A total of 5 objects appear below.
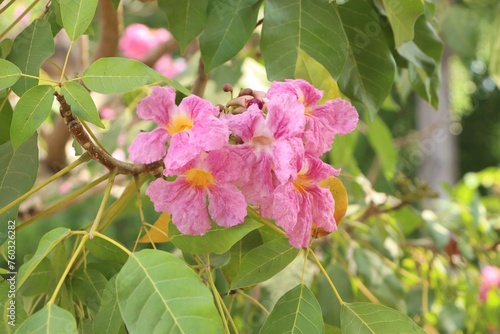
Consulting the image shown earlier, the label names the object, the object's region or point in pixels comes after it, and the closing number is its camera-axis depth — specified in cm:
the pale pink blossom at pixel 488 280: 137
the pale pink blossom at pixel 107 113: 145
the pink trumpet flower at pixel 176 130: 42
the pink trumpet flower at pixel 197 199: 44
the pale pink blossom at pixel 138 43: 184
